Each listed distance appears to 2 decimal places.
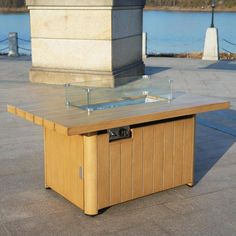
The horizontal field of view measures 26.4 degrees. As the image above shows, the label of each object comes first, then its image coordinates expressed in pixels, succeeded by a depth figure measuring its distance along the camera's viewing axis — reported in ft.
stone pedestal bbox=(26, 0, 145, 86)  35.65
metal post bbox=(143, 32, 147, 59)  64.95
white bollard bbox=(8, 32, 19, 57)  66.03
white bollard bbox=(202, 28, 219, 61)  63.10
